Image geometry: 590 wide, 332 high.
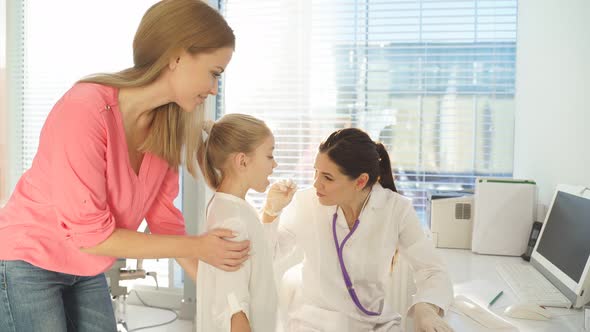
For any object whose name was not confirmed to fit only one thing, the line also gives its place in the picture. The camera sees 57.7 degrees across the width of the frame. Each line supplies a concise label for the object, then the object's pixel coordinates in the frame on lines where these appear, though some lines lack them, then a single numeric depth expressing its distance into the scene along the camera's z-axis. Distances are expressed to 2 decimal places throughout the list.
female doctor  1.80
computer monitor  1.70
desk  1.47
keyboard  1.67
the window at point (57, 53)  3.41
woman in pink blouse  1.11
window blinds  3.07
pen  1.70
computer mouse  1.53
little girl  1.44
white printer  2.57
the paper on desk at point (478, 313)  1.46
